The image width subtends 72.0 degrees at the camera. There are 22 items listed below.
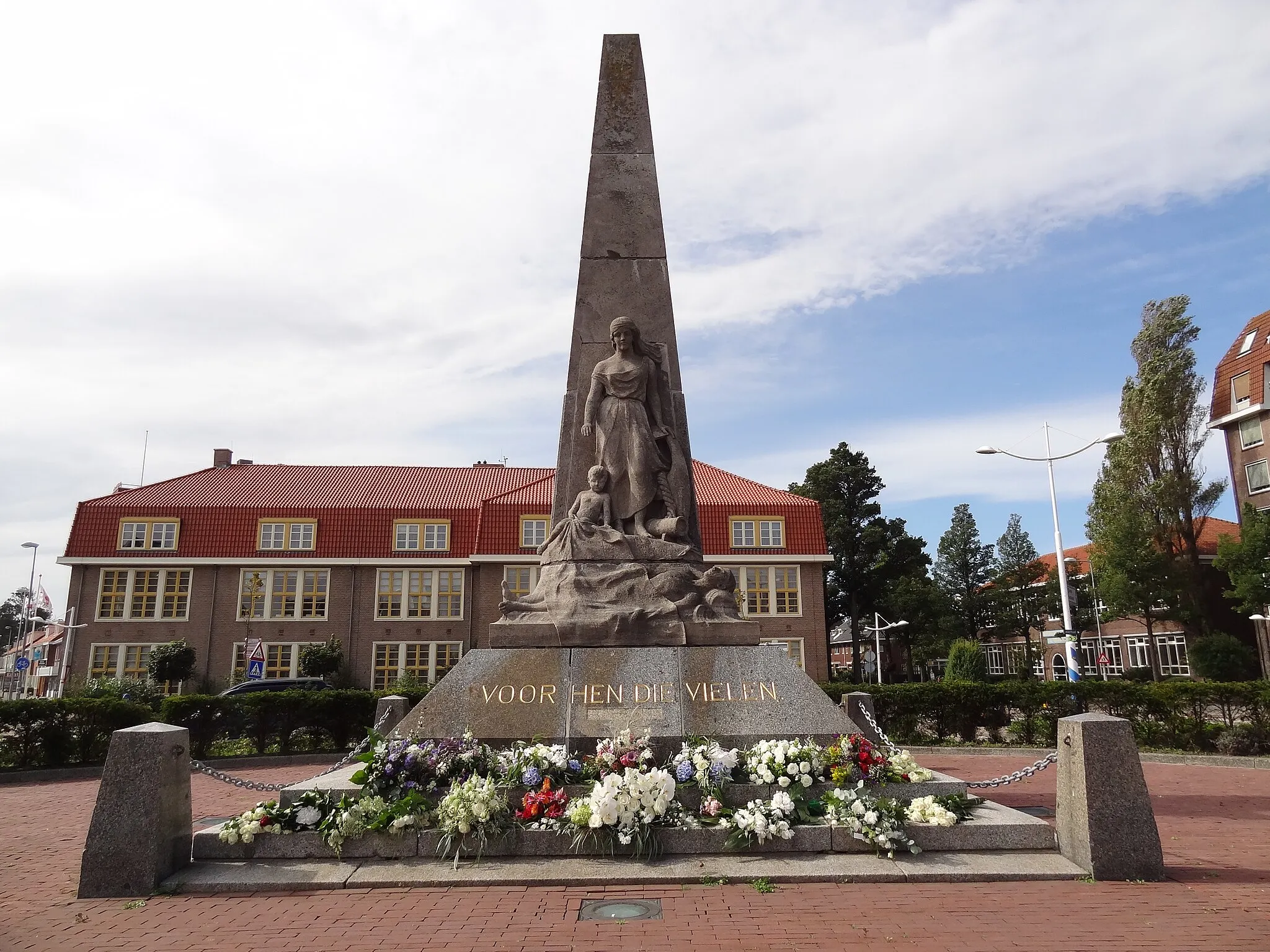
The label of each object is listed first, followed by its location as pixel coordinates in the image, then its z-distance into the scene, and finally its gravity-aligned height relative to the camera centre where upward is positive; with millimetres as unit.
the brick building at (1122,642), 40438 +1150
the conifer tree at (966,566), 59312 +6514
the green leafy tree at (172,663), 35625 +351
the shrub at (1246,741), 15023 -1368
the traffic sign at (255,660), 24828 +286
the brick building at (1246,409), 39875 +11542
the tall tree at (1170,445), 38375 +9362
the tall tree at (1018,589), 56188 +4668
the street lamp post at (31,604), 49375 +4408
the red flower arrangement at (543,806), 6871 -1072
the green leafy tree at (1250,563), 32594 +3653
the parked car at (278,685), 27422 -485
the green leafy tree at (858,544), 53375 +7242
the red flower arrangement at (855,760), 7414 -819
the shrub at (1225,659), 33438 +12
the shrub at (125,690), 23927 -539
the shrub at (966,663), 41062 -4
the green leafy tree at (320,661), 37125 +353
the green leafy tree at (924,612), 50781 +2934
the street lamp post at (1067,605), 21031 +1454
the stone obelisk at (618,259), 11008 +5231
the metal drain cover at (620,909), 5531 -1542
